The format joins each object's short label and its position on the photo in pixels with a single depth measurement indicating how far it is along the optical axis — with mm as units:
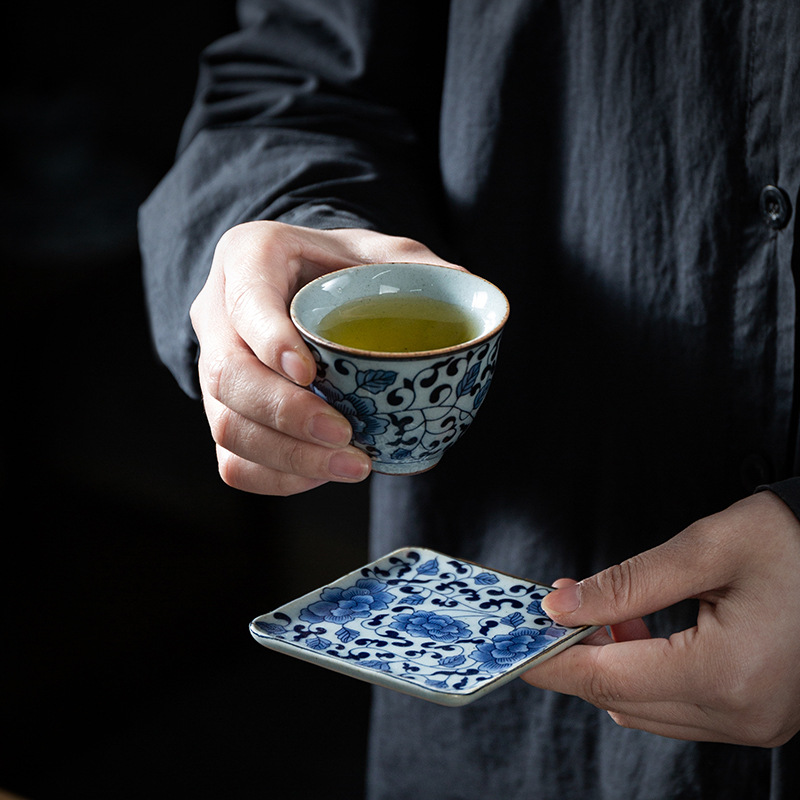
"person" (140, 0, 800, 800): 880
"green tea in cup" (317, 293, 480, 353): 874
